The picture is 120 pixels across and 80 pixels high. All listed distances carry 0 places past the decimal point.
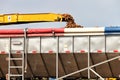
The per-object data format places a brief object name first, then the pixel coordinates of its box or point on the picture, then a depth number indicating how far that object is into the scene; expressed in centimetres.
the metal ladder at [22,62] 1489
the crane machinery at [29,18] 2228
